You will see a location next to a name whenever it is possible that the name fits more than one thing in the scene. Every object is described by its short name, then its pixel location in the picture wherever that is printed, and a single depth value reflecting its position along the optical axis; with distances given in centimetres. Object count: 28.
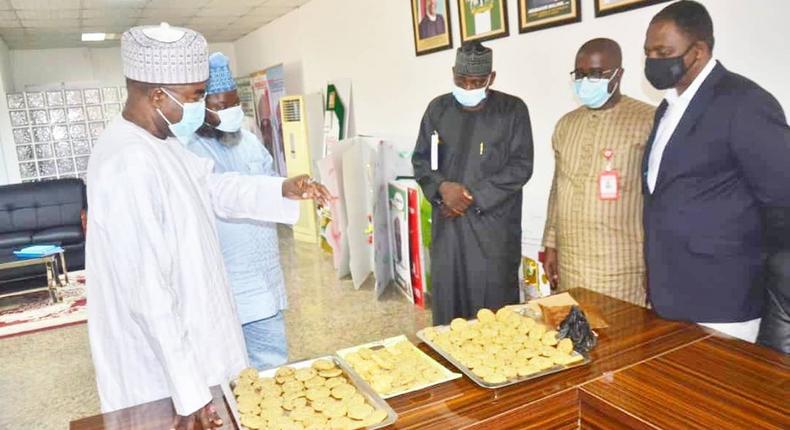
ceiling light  765
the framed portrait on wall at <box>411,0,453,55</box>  388
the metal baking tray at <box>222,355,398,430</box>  111
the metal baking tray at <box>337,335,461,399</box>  124
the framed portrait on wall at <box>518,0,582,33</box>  287
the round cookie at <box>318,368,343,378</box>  128
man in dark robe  248
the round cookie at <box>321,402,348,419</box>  112
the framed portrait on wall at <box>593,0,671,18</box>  253
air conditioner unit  626
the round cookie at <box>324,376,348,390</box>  124
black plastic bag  137
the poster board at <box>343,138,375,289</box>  446
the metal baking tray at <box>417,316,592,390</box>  122
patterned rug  427
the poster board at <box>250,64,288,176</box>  736
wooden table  110
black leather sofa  556
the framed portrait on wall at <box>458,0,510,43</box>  334
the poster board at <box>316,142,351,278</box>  475
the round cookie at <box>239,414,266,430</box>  109
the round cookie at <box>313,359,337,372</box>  131
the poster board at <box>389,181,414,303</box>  414
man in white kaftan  125
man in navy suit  156
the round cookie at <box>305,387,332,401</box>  118
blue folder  469
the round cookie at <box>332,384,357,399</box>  118
